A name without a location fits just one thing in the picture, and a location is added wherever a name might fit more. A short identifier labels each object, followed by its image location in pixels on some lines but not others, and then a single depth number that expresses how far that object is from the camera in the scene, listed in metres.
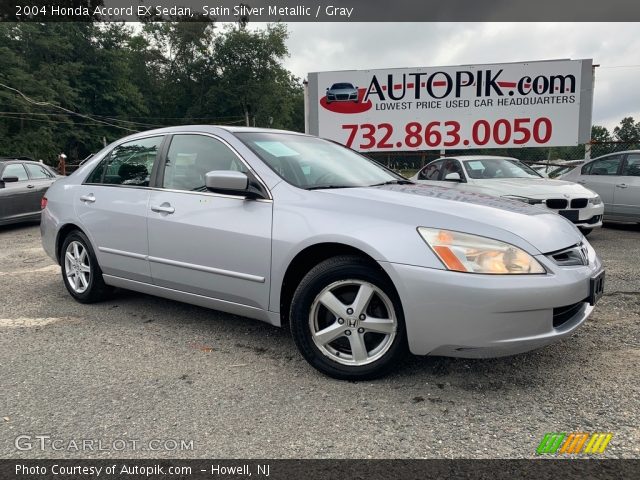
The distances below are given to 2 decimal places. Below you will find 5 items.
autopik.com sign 12.70
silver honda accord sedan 2.45
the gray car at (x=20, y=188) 8.98
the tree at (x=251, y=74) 48.94
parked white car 6.65
